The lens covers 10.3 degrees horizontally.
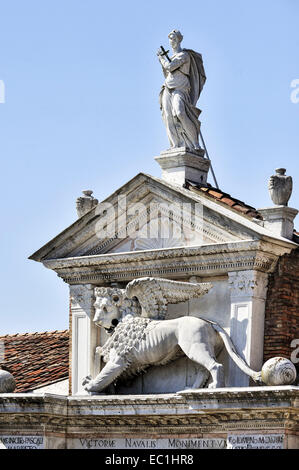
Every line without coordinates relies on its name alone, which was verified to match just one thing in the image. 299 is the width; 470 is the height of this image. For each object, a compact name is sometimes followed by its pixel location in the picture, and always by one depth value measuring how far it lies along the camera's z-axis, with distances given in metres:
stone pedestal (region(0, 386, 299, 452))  18.84
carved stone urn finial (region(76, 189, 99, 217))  21.98
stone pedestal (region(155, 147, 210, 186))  21.22
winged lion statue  19.86
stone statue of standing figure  21.33
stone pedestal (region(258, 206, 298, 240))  19.89
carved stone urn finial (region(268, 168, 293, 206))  19.84
